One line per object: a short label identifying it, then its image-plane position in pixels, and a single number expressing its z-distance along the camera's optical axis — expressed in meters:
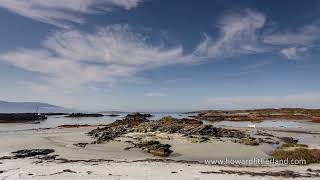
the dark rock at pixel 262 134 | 25.36
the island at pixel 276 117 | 52.49
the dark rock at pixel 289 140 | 21.65
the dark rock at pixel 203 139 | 19.95
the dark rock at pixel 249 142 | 19.49
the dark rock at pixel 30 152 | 15.52
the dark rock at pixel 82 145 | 18.91
